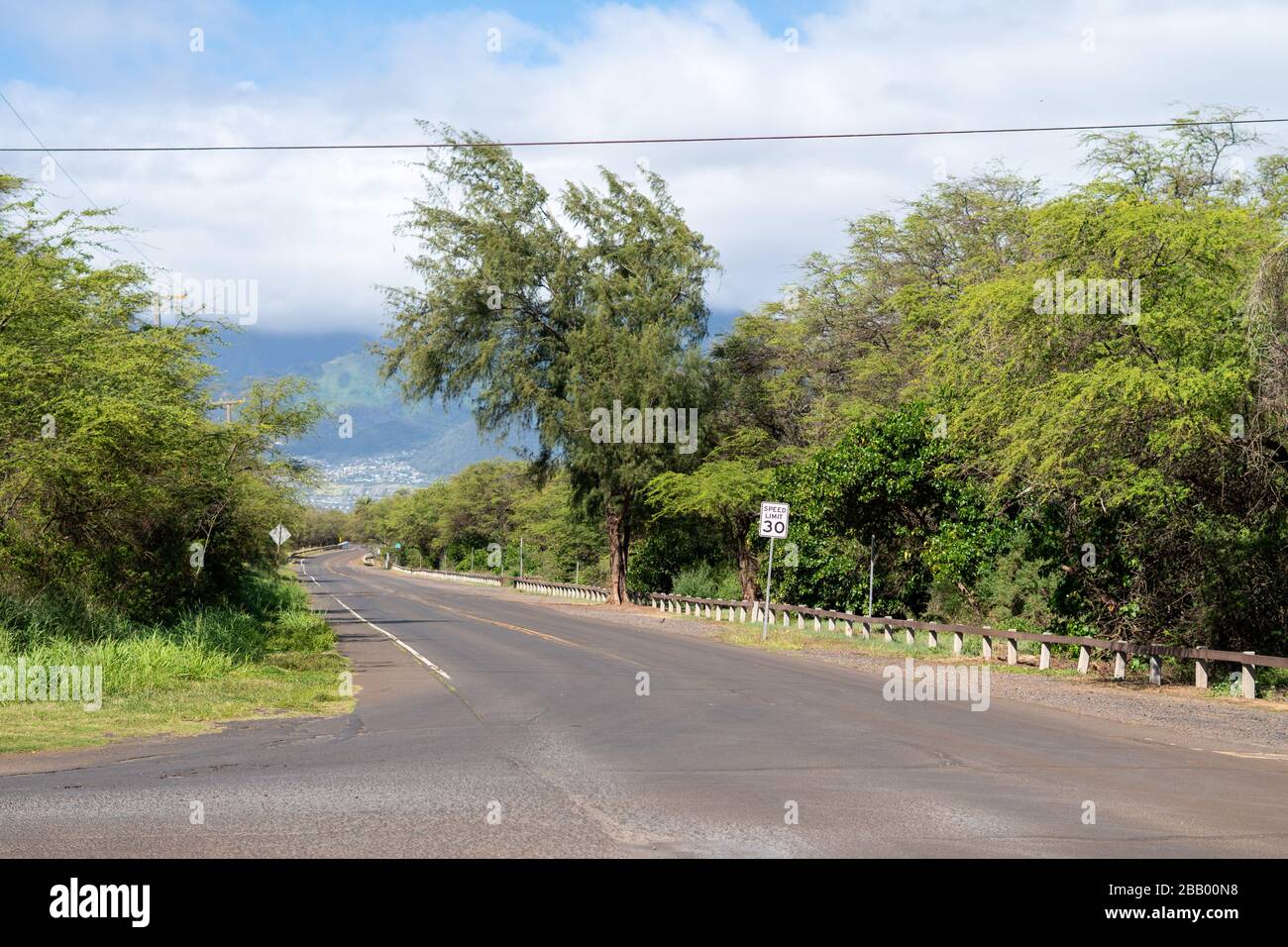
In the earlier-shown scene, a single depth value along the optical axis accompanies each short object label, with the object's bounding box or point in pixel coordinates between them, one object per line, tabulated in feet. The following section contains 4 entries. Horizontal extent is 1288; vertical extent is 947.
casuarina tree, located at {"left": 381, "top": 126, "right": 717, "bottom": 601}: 167.63
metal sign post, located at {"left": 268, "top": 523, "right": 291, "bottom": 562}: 134.96
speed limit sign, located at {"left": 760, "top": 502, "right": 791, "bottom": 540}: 102.53
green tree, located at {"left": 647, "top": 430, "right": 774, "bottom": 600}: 152.87
